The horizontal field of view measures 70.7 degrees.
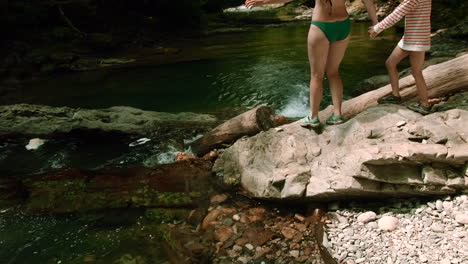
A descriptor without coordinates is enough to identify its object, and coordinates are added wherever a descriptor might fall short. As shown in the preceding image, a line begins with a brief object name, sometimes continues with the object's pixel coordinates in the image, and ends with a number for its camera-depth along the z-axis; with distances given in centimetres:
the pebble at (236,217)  417
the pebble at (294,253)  344
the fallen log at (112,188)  479
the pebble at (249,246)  366
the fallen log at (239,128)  599
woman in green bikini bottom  367
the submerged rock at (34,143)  728
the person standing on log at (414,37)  383
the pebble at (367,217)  354
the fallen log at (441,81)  513
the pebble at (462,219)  313
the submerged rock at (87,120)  763
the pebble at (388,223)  335
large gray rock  348
